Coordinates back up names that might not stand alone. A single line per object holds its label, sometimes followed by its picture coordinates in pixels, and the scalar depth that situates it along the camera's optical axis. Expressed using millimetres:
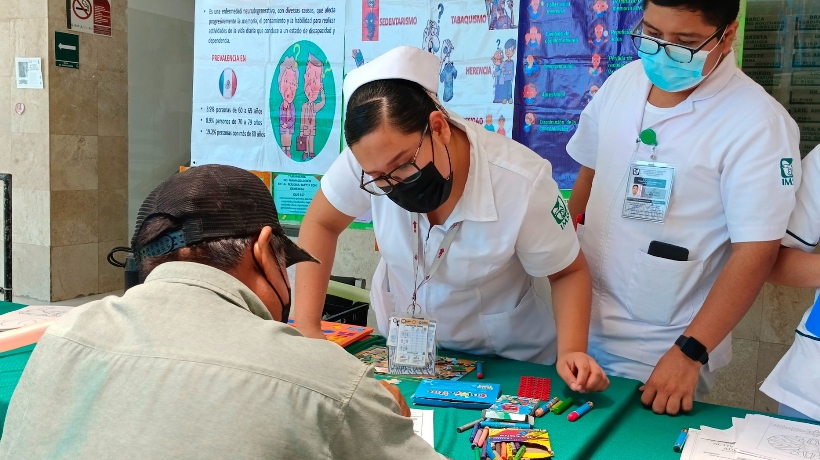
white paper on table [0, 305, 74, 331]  2029
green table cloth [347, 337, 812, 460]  1347
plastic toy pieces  1603
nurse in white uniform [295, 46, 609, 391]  1547
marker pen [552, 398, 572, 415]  1505
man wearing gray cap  763
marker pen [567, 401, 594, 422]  1469
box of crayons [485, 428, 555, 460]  1288
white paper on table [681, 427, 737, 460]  1332
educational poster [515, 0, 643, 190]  2887
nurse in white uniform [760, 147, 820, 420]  1560
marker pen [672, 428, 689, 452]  1363
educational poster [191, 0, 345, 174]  3475
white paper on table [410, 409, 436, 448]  1374
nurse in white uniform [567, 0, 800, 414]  1660
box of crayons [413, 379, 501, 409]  1527
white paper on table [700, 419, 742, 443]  1413
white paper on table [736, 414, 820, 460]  1341
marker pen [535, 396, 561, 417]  1482
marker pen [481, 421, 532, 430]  1409
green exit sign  4262
